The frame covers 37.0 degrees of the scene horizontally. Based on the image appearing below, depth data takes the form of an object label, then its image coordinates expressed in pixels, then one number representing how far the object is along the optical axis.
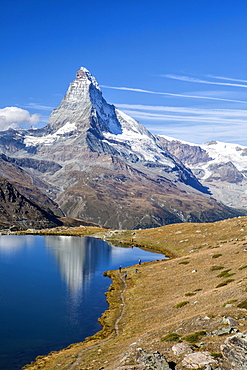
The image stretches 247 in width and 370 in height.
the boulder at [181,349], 35.42
